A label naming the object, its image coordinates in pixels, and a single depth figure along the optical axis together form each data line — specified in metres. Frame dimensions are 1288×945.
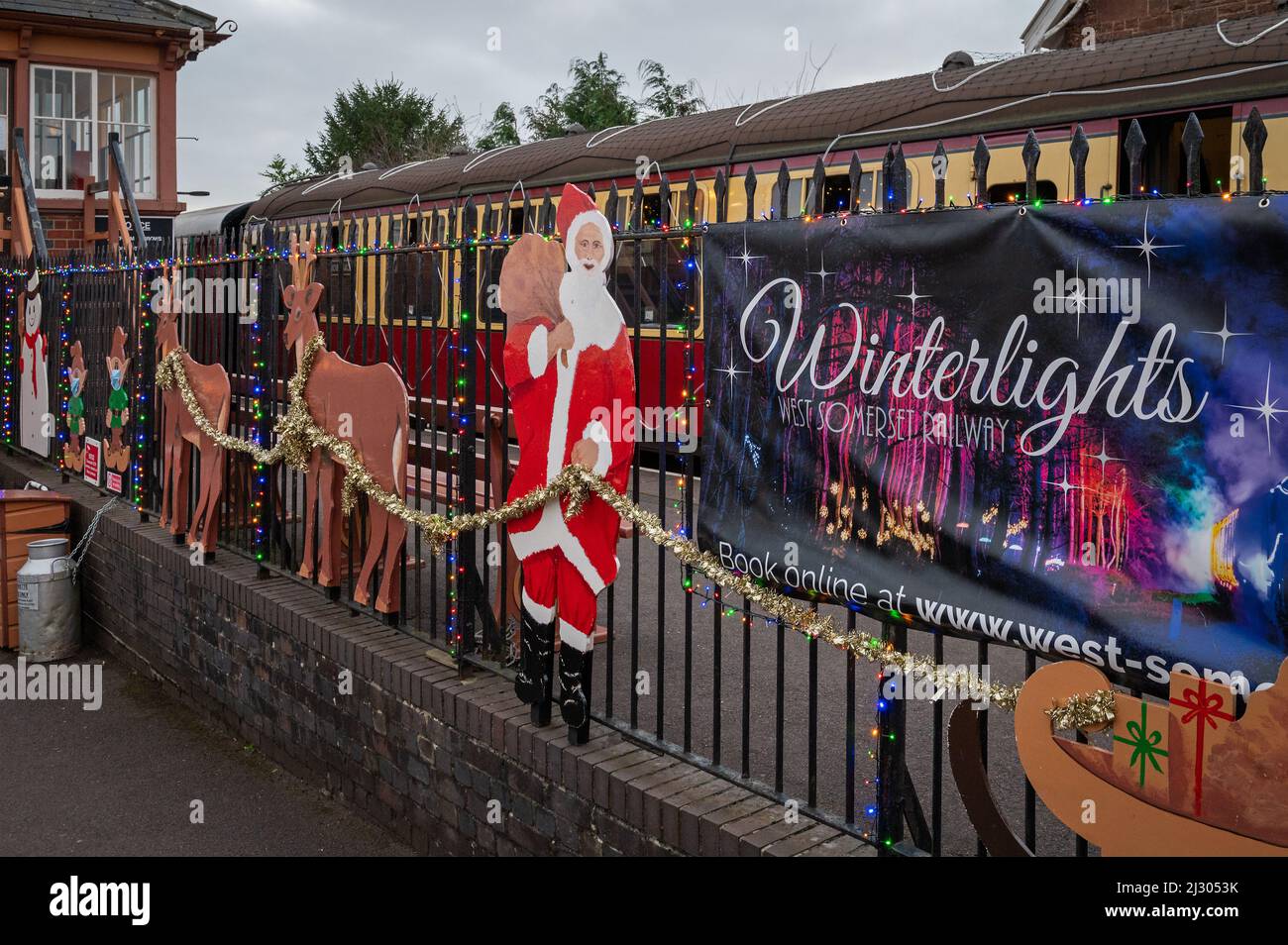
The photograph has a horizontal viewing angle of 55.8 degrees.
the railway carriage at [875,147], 5.04
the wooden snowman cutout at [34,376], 10.26
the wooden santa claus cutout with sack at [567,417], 4.11
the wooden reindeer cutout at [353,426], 5.41
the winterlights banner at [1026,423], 2.42
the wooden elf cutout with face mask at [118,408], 8.45
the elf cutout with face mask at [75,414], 9.33
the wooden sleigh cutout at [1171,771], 2.41
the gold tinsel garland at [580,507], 2.86
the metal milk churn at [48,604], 7.96
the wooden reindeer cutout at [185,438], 6.91
